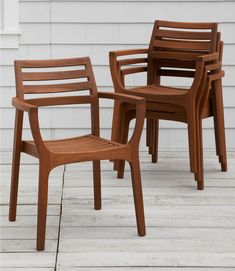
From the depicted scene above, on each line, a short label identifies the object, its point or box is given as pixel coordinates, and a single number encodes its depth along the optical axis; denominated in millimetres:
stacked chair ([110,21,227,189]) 4824
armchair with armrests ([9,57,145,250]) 3642
